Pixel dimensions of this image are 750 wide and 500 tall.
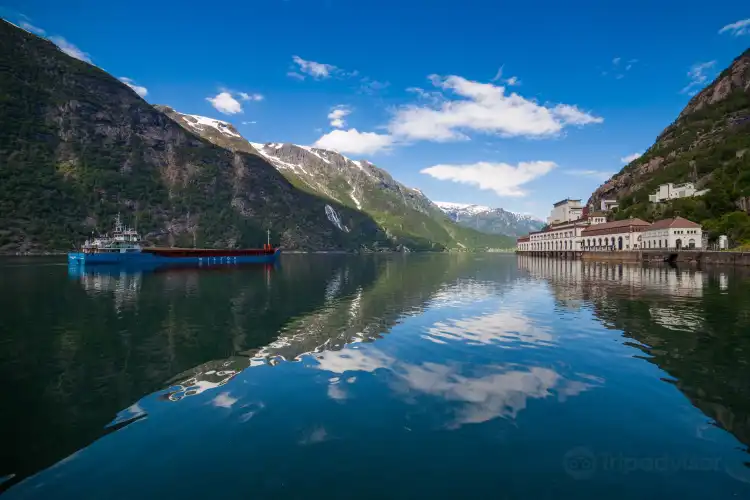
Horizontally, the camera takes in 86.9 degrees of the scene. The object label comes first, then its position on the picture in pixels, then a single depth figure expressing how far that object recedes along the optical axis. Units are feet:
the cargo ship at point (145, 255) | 382.28
